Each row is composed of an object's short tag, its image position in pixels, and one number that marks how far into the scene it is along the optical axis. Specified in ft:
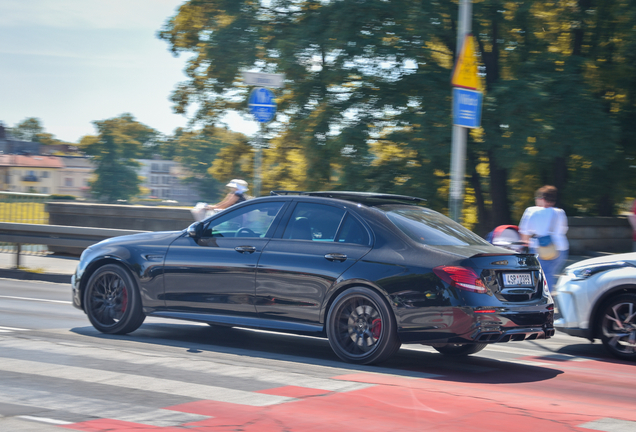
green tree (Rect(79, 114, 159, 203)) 413.80
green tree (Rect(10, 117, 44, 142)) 647.15
